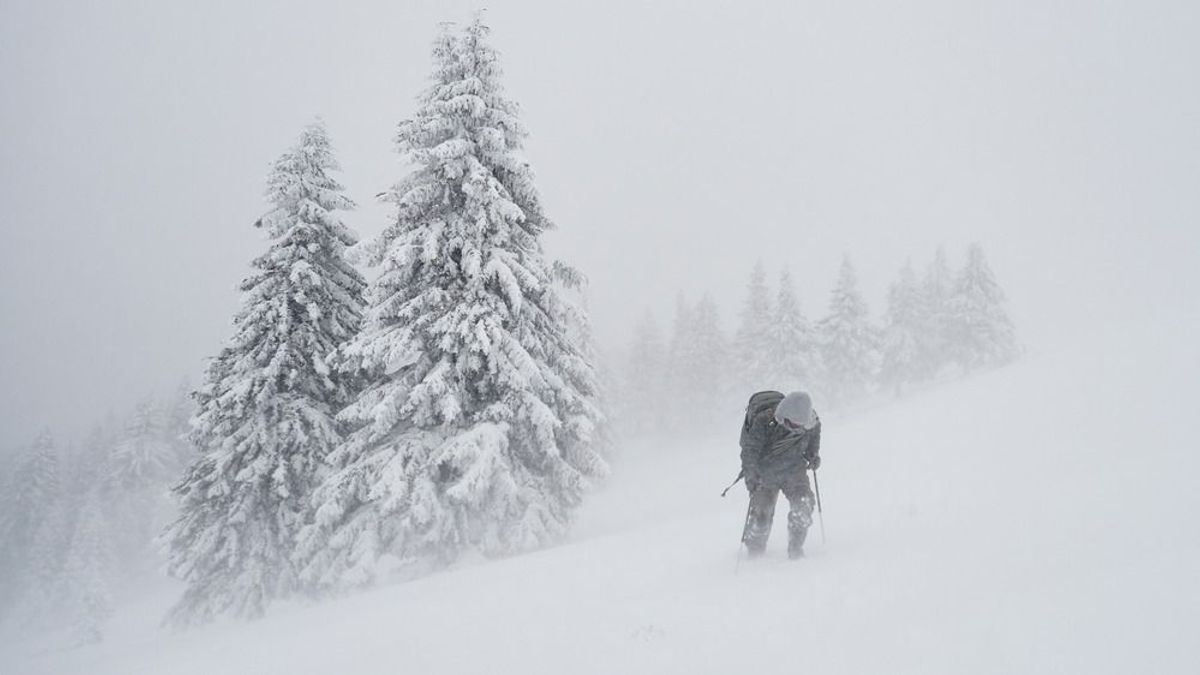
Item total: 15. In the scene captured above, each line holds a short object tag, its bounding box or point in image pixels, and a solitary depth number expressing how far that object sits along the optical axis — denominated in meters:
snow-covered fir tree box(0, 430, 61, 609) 44.91
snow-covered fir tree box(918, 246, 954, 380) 45.34
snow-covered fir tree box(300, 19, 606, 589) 13.45
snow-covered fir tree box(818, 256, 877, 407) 45.06
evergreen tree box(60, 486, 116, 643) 34.66
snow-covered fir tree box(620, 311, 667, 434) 57.00
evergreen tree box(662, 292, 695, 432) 54.81
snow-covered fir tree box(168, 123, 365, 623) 15.23
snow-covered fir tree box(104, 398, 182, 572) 44.91
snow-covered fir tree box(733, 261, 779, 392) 44.72
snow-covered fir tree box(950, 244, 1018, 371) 43.16
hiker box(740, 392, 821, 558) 7.15
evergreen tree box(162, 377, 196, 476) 47.88
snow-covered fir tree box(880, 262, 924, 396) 46.00
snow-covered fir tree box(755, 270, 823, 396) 43.19
